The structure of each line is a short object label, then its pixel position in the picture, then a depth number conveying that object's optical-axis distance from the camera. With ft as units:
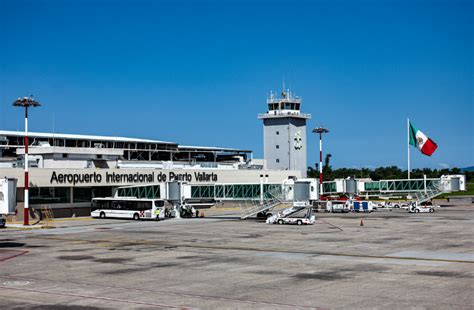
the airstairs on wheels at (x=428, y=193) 293.43
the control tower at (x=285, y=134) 433.89
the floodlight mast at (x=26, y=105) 205.46
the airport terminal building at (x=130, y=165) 258.98
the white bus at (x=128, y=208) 248.73
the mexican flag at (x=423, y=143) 336.92
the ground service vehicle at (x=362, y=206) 291.17
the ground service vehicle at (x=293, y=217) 208.13
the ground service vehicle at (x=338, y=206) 294.05
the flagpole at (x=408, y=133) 338.34
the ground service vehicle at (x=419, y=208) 276.33
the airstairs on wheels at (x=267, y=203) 233.14
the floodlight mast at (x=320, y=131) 292.61
